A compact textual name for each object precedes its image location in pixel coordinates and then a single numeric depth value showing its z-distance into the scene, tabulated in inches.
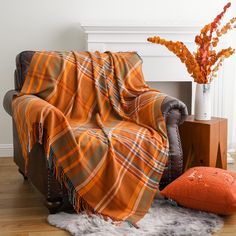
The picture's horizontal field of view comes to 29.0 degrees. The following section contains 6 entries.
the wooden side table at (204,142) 104.9
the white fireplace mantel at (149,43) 130.5
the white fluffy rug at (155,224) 80.7
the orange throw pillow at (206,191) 86.3
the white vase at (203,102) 110.5
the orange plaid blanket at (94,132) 86.8
